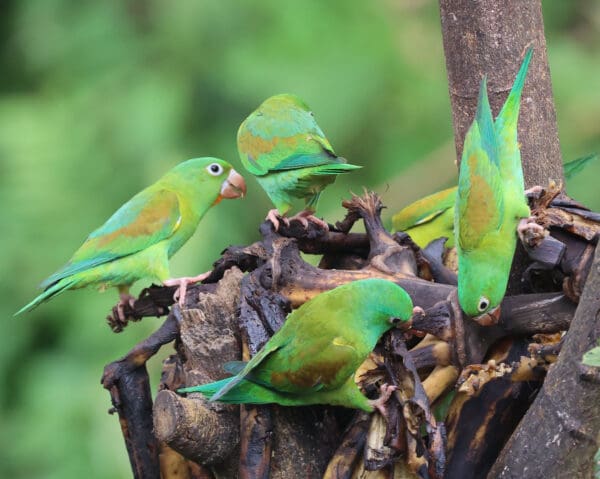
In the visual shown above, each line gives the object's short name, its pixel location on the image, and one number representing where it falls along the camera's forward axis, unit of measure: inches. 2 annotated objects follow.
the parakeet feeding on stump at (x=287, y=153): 254.1
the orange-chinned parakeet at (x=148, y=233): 265.1
